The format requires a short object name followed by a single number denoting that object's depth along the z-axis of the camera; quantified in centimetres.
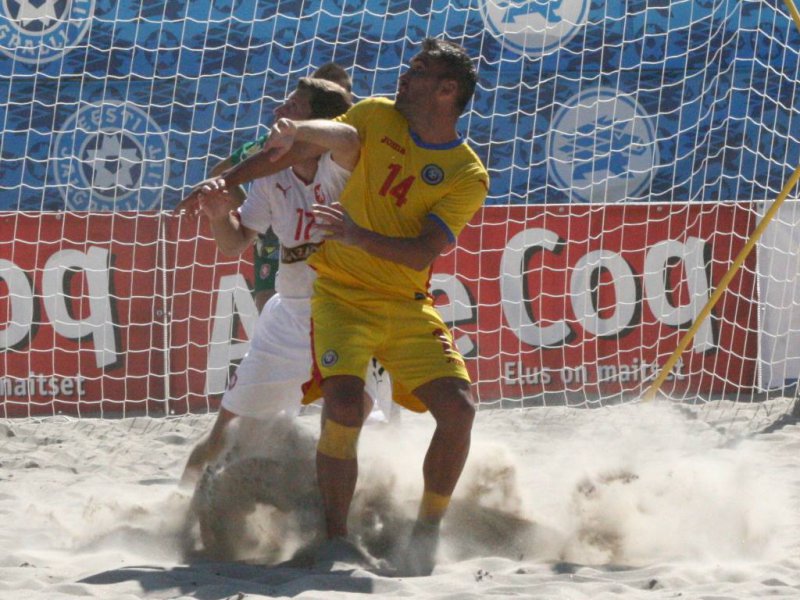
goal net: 1684
